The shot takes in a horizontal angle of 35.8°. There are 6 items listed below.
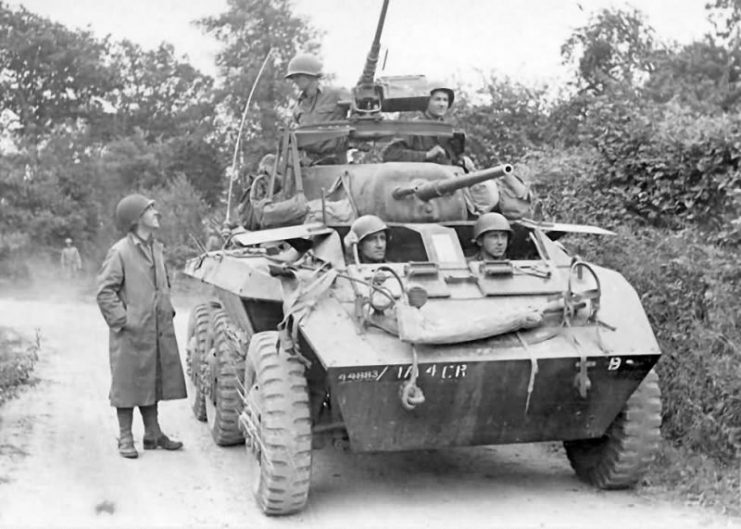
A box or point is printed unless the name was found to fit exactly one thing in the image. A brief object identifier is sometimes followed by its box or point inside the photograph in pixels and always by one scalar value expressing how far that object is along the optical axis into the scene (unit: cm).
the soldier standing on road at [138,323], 821
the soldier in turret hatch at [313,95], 984
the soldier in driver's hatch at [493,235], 761
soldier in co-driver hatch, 741
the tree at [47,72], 3098
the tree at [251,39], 2802
